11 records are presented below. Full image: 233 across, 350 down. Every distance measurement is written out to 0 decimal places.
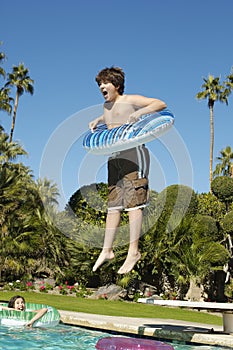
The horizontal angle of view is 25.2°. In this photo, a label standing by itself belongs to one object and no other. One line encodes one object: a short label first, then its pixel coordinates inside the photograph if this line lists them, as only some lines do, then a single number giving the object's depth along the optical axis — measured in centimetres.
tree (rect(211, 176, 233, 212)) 1806
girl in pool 1074
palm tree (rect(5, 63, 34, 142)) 3931
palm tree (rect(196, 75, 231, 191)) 3809
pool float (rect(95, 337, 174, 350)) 713
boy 387
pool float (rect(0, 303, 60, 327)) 1083
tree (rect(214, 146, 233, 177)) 4669
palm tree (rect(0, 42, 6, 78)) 3309
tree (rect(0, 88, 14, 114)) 3538
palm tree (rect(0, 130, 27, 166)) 3011
